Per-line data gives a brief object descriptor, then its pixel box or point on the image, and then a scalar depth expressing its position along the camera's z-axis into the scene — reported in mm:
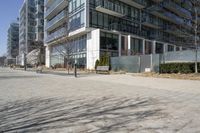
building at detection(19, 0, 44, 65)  50558
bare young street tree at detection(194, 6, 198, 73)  12155
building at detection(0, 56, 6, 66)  82788
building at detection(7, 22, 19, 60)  76563
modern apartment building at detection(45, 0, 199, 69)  21406
